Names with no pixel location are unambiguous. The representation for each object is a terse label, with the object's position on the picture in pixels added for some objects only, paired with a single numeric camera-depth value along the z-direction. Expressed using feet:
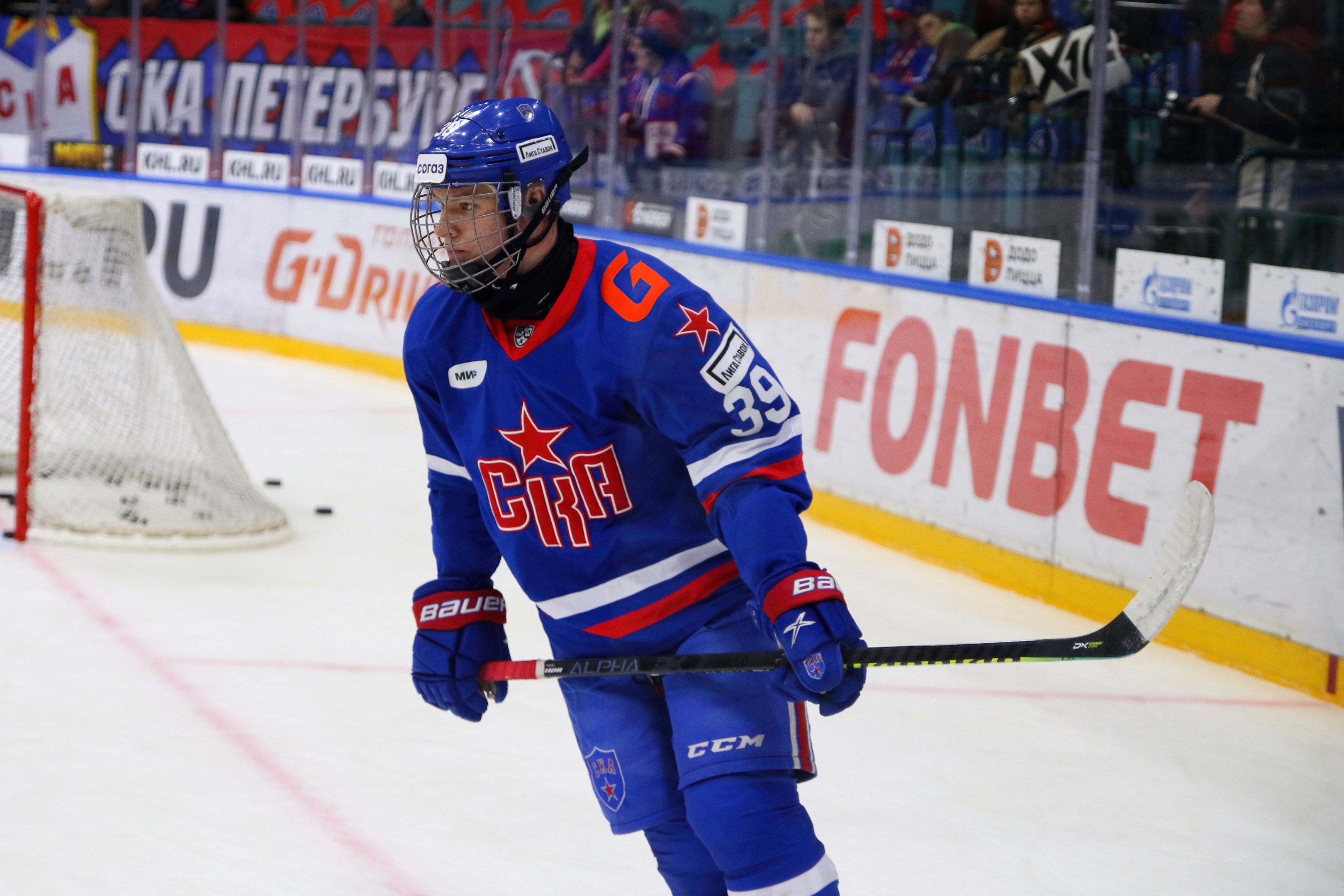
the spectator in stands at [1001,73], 31.96
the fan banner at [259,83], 53.31
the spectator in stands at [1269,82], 26.50
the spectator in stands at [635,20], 43.01
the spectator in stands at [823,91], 37.50
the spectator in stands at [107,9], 62.95
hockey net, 30.99
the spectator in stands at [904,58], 35.32
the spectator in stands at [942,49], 34.22
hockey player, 11.62
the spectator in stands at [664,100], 42.75
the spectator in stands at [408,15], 54.39
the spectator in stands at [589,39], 46.29
